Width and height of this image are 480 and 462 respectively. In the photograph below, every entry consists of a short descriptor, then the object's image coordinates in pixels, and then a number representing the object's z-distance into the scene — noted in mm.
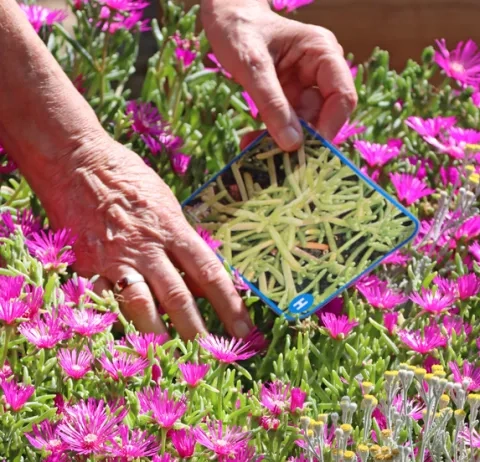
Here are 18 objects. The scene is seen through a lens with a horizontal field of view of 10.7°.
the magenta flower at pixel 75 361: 1188
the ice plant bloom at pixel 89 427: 1154
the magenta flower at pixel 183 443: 1164
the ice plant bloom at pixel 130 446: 1155
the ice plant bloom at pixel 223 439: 1166
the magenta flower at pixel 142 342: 1213
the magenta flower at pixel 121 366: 1187
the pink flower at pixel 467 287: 1307
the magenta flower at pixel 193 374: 1194
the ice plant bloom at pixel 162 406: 1165
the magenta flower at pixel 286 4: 1475
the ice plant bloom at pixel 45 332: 1190
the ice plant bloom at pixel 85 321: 1194
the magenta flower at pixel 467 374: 1223
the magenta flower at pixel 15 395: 1170
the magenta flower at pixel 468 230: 1366
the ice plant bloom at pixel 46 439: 1165
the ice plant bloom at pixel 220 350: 1223
